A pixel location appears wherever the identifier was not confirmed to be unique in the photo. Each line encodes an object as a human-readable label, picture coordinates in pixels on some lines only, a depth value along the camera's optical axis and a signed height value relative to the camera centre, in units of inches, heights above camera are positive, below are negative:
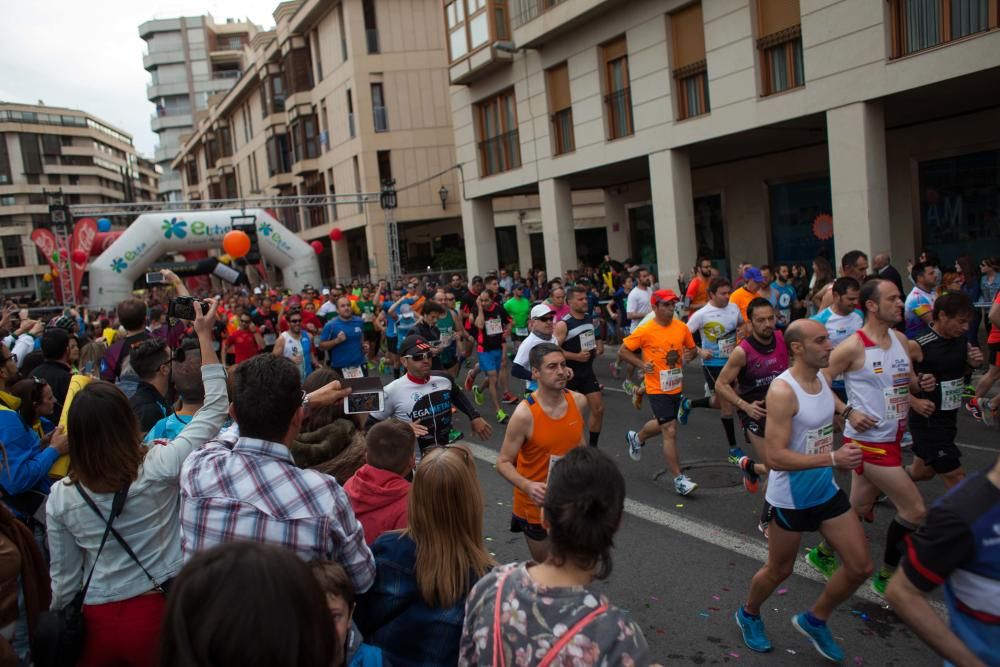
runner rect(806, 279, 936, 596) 183.3 -40.3
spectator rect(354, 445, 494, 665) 104.9 -41.5
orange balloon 772.0 +47.7
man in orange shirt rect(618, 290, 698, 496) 283.3 -40.6
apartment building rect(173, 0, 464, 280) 1344.7 +296.4
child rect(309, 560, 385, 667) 90.7 -39.2
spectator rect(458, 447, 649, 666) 80.1 -36.5
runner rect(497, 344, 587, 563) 178.2 -40.8
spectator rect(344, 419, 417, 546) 124.6 -33.7
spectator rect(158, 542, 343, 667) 55.7 -23.9
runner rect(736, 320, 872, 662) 152.9 -52.2
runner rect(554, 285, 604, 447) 315.3 -35.3
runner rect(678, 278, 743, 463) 326.3 -34.9
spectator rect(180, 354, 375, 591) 97.5 -26.2
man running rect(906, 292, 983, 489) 206.8 -44.8
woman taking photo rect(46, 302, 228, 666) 113.3 -33.1
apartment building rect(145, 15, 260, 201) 4018.2 +1169.3
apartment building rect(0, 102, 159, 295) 3230.8 +636.8
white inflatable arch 961.5 +64.0
